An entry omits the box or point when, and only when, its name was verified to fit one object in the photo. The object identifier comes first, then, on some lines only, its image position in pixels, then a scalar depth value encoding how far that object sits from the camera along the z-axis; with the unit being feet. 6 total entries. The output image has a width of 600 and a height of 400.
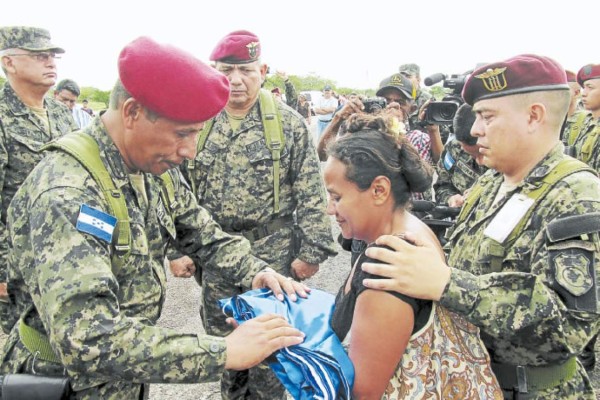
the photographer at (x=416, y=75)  26.28
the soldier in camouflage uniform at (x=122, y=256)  4.96
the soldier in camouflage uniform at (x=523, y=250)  5.12
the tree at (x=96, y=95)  131.03
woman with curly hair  4.99
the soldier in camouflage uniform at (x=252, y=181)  10.93
